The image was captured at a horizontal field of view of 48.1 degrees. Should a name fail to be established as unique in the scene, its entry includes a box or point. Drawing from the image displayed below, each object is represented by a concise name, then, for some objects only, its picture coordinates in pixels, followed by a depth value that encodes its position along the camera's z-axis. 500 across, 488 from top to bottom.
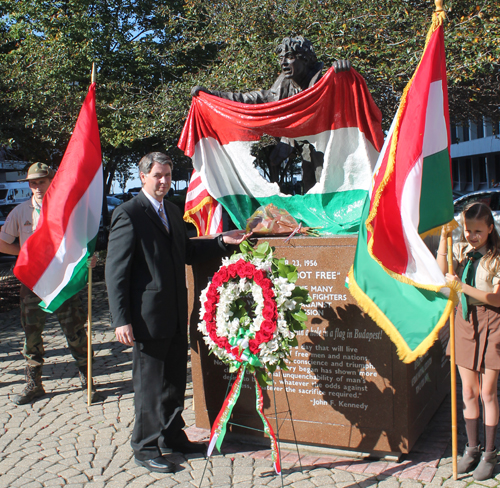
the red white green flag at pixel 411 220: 3.23
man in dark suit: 3.79
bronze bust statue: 4.92
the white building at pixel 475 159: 41.41
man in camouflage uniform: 5.43
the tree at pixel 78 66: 12.90
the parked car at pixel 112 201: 36.66
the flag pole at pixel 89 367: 5.19
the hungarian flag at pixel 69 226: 4.96
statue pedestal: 3.83
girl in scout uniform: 3.53
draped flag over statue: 4.80
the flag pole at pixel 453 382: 3.52
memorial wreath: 3.47
